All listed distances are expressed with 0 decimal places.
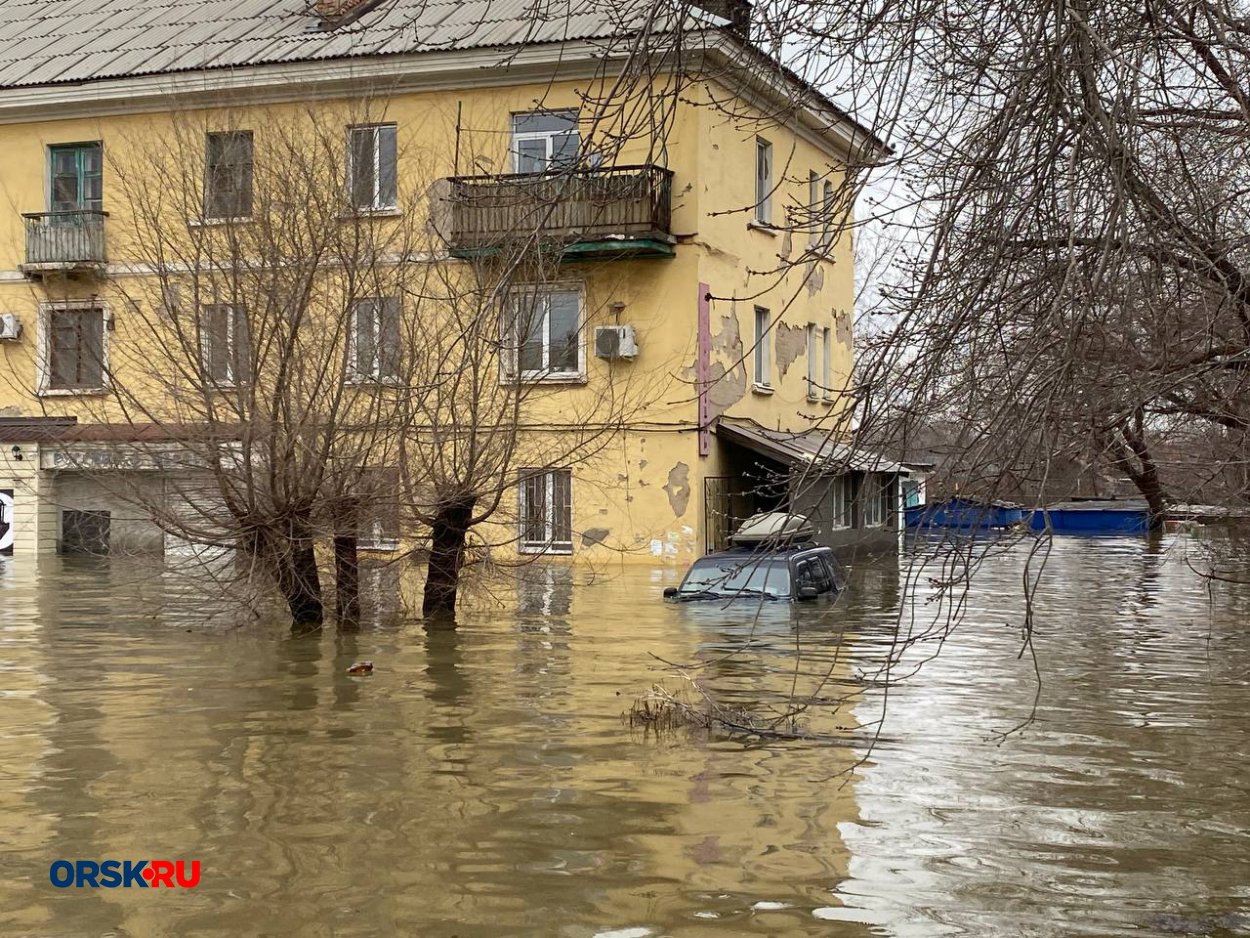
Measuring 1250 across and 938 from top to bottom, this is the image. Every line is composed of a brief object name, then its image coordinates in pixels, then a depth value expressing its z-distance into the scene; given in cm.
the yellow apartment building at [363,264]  1969
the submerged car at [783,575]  2070
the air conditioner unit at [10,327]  3200
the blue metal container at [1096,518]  5162
